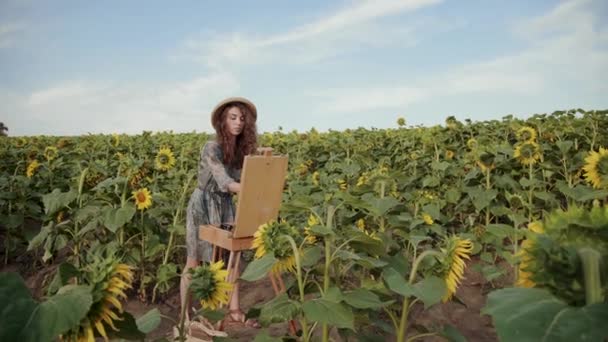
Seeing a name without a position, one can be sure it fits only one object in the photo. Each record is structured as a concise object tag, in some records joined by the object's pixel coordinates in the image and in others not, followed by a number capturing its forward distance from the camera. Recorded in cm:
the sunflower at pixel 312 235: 199
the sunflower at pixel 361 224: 356
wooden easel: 304
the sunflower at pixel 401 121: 798
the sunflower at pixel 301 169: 589
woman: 365
